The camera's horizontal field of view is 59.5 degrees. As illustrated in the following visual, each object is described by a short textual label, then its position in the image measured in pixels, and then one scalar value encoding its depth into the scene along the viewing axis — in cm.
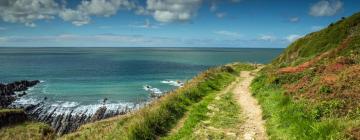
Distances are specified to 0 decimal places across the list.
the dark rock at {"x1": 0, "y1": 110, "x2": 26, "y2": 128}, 4297
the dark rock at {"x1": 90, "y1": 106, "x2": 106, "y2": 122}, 4856
